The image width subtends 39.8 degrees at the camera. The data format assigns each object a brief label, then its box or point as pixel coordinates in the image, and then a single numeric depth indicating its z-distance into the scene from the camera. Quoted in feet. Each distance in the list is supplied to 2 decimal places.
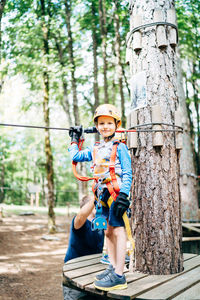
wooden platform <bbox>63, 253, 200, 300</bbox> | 6.68
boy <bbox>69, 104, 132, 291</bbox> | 7.58
